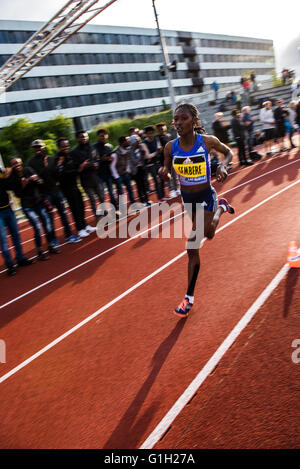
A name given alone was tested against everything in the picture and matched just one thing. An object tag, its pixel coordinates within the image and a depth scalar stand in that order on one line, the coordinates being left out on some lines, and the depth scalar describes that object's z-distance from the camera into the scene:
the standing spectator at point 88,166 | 8.88
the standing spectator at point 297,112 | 16.50
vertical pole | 20.82
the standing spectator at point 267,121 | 14.73
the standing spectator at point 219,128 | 14.54
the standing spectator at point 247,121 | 14.43
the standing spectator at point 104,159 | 9.62
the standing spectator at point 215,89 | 29.19
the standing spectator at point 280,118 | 15.88
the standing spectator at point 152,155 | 10.62
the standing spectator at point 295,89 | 25.11
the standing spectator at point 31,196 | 7.54
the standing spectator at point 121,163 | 9.93
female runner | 4.25
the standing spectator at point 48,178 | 7.97
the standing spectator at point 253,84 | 30.30
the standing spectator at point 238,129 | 13.59
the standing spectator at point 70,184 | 8.50
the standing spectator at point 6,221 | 7.35
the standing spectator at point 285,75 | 32.36
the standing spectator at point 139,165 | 10.30
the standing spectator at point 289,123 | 15.09
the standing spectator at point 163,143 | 10.85
